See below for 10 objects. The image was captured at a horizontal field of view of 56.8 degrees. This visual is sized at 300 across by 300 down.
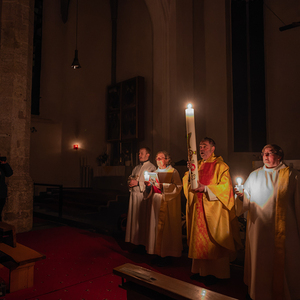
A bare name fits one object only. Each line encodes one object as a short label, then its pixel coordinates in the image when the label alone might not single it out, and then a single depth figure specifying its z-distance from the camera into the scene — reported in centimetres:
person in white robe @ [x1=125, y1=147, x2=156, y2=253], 442
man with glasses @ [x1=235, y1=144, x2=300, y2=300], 262
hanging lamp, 936
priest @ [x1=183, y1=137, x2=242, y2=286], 325
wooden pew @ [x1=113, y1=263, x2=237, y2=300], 171
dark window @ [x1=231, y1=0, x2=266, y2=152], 671
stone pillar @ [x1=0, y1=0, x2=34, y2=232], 580
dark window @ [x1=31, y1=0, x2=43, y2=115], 1182
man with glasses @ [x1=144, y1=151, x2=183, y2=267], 392
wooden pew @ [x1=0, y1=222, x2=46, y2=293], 306
